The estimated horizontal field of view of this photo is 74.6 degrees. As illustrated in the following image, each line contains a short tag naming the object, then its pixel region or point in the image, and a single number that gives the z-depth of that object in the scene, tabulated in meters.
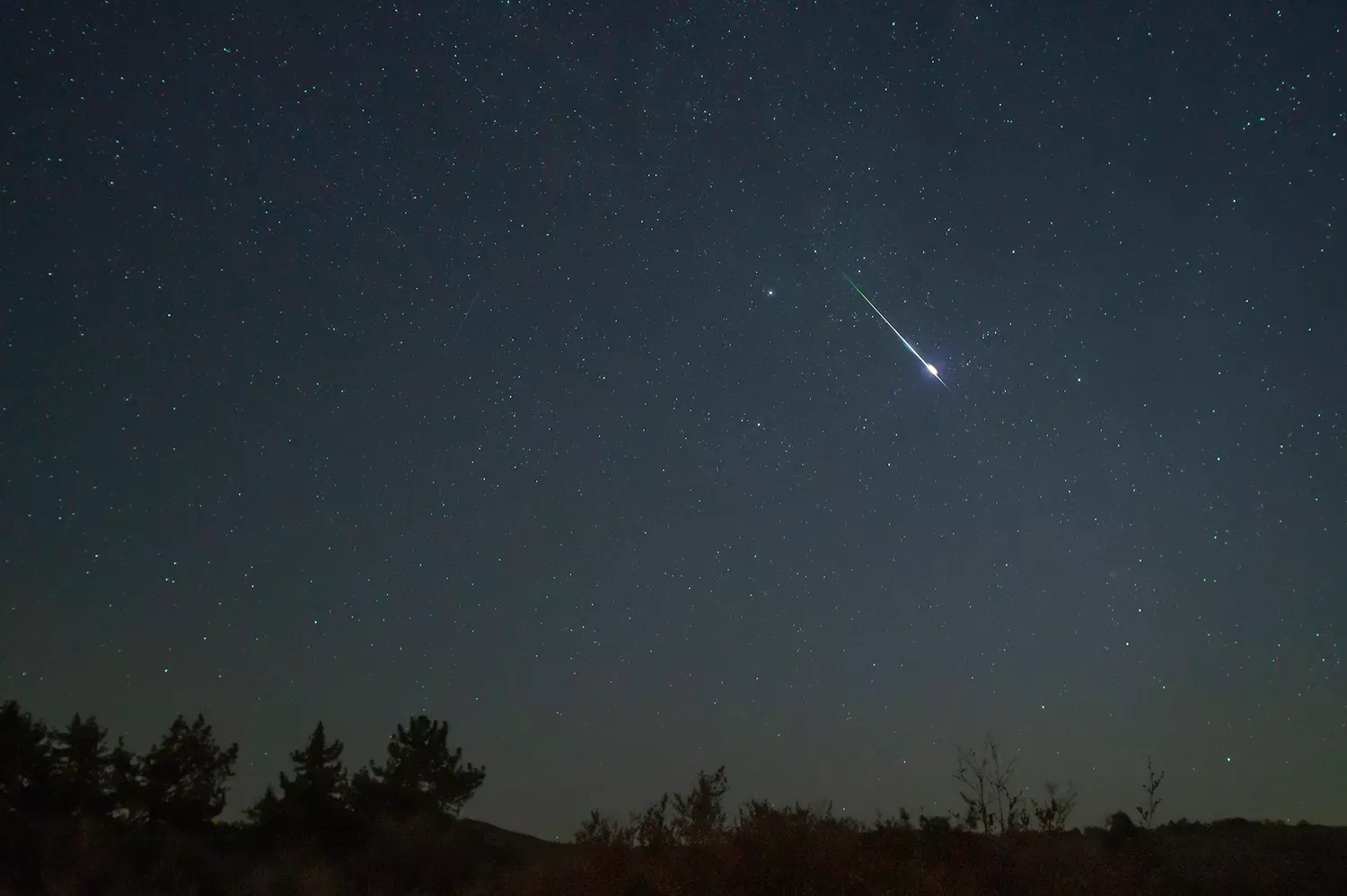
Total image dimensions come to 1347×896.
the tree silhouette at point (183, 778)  26.03
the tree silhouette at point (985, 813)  15.84
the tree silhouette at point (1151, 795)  15.44
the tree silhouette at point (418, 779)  28.42
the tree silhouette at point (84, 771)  25.11
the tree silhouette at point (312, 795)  25.94
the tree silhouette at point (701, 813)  16.78
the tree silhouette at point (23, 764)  24.48
